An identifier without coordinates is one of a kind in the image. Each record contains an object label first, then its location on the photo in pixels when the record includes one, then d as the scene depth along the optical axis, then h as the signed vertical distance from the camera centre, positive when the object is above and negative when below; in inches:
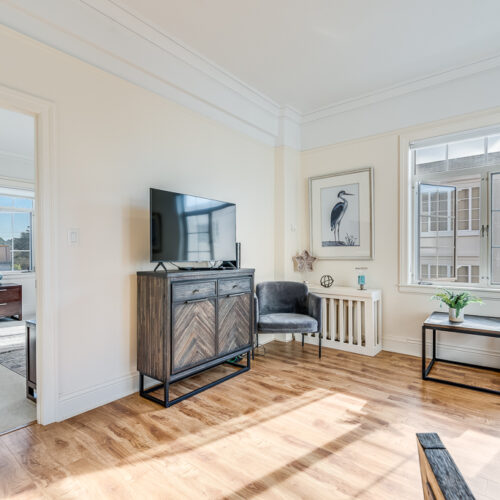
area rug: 127.2 -47.6
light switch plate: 91.2 +2.6
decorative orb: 164.6 -18.5
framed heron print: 156.3 +14.8
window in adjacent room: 229.9 +11.8
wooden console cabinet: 96.6 -24.9
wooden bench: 17.5 -13.6
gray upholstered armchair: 134.0 -28.6
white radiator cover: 143.0 -34.3
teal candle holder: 148.0 -16.6
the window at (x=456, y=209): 128.7 +14.6
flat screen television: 101.8 +6.0
